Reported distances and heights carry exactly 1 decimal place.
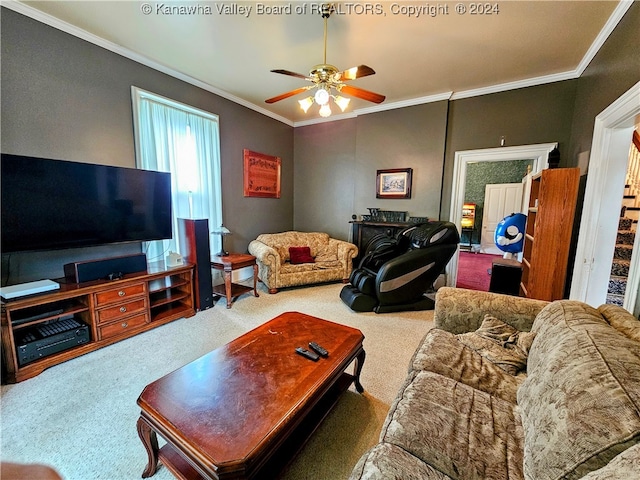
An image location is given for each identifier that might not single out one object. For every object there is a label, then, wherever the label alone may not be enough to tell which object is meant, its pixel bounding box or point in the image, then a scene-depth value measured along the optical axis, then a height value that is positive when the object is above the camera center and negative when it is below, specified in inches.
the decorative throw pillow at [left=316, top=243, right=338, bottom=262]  173.4 -31.2
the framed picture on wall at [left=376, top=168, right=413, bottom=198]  167.6 +15.6
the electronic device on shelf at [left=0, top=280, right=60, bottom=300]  74.1 -25.7
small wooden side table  129.2 -31.7
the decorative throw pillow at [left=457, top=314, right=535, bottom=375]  57.7 -31.2
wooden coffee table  37.9 -33.5
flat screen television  79.1 -1.1
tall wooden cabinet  96.9 -8.1
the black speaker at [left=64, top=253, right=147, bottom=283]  91.1 -23.9
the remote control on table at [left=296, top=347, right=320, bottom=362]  57.9 -32.4
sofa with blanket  29.0 -30.6
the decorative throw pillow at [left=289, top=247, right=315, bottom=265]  165.9 -31.0
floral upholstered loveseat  149.0 -32.7
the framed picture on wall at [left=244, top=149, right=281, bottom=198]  171.9 +19.9
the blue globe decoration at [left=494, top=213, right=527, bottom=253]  150.1 -13.4
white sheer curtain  118.6 +23.6
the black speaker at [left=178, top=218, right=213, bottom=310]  119.4 -22.8
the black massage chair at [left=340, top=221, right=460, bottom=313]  120.0 -30.9
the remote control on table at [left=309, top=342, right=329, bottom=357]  59.4 -32.2
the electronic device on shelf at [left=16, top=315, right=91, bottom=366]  77.1 -41.8
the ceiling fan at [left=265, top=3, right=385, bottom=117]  83.0 +40.8
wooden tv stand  74.7 -37.0
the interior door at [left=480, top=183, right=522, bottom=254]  267.4 +3.7
